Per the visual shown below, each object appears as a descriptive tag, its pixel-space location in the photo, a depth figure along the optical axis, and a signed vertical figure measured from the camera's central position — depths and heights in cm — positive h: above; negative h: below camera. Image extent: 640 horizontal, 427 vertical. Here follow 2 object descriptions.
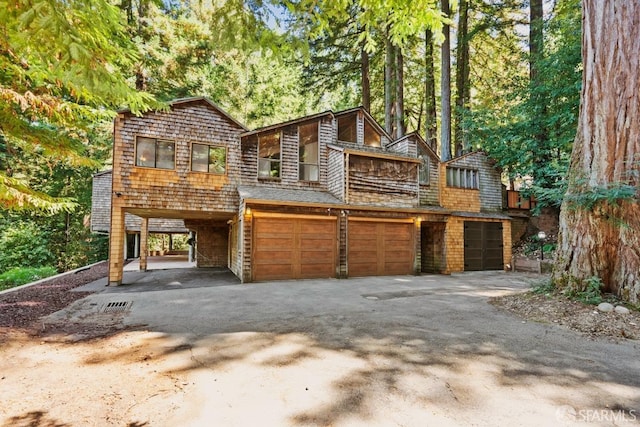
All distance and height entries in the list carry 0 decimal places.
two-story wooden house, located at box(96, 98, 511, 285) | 973 +125
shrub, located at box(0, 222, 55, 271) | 1491 -123
